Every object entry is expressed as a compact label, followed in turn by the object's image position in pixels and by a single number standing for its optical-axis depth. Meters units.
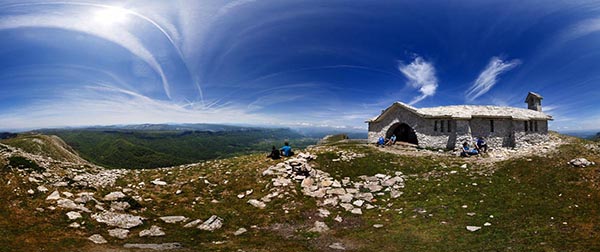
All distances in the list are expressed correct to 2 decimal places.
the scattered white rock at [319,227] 19.56
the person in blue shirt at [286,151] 34.03
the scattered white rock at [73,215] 18.03
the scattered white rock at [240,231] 18.74
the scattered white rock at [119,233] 17.02
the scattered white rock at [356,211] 22.41
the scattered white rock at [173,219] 20.48
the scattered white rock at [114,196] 21.91
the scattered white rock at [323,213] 22.02
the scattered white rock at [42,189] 20.46
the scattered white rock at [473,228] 17.85
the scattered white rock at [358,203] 23.58
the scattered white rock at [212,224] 19.48
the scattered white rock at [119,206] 20.81
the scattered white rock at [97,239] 15.69
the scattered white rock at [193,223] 19.81
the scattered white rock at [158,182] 27.12
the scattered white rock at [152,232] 17.77
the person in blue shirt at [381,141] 42.75
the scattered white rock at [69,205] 19.17
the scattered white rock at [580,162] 25.12
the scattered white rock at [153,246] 15.31
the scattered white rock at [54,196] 19.75
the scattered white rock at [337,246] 16.41
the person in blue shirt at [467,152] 34.39
